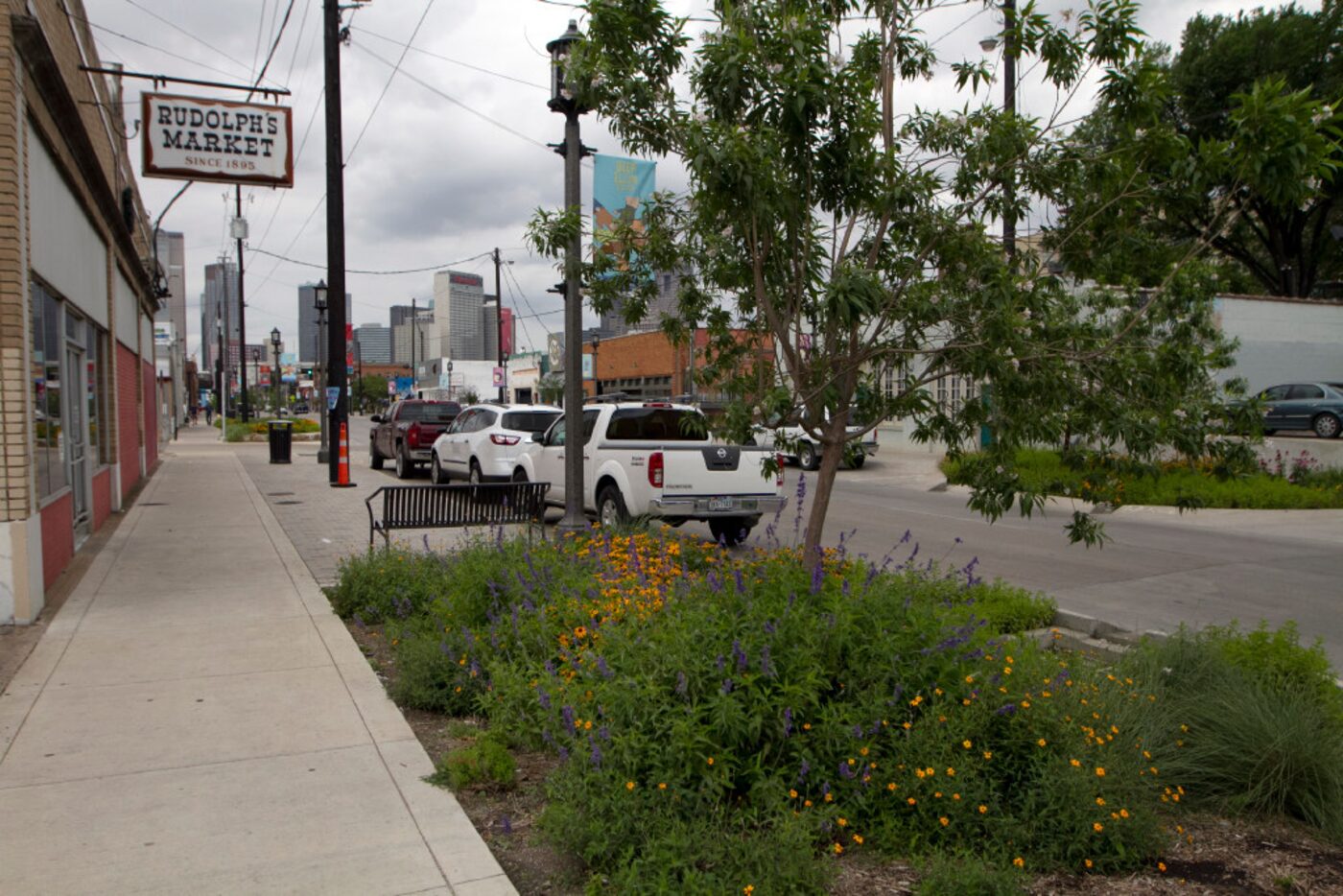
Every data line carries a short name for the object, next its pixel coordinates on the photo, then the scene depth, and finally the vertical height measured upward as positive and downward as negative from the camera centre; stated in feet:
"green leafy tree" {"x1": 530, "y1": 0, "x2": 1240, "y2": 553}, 16.28 +3.24
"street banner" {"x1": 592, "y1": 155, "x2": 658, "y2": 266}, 51.82 +11.80
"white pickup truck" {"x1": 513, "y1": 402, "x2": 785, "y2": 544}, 37.91 -2.52
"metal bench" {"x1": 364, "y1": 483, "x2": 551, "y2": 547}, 31.24 -3.10
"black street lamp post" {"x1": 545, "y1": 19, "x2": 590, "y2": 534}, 30.55 +1.95
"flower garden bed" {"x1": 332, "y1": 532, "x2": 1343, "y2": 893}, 12.05 -4.53
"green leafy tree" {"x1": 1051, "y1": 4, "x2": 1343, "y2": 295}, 14.44 +3.81
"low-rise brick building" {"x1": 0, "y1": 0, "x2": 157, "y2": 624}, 24.44 +3.54
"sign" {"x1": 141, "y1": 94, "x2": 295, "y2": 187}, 37.78 +10.27
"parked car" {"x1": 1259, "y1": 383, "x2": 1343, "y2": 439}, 83.71 +0.02
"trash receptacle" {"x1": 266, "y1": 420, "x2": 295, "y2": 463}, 92.32 -3.20
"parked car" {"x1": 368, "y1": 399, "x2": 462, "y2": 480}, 72.08 -1.64
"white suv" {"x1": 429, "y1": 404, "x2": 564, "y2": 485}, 55.88 -1.74
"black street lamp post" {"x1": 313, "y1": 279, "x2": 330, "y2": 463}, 92.02 +10.61
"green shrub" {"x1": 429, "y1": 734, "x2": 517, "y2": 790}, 14.78 -5.34
